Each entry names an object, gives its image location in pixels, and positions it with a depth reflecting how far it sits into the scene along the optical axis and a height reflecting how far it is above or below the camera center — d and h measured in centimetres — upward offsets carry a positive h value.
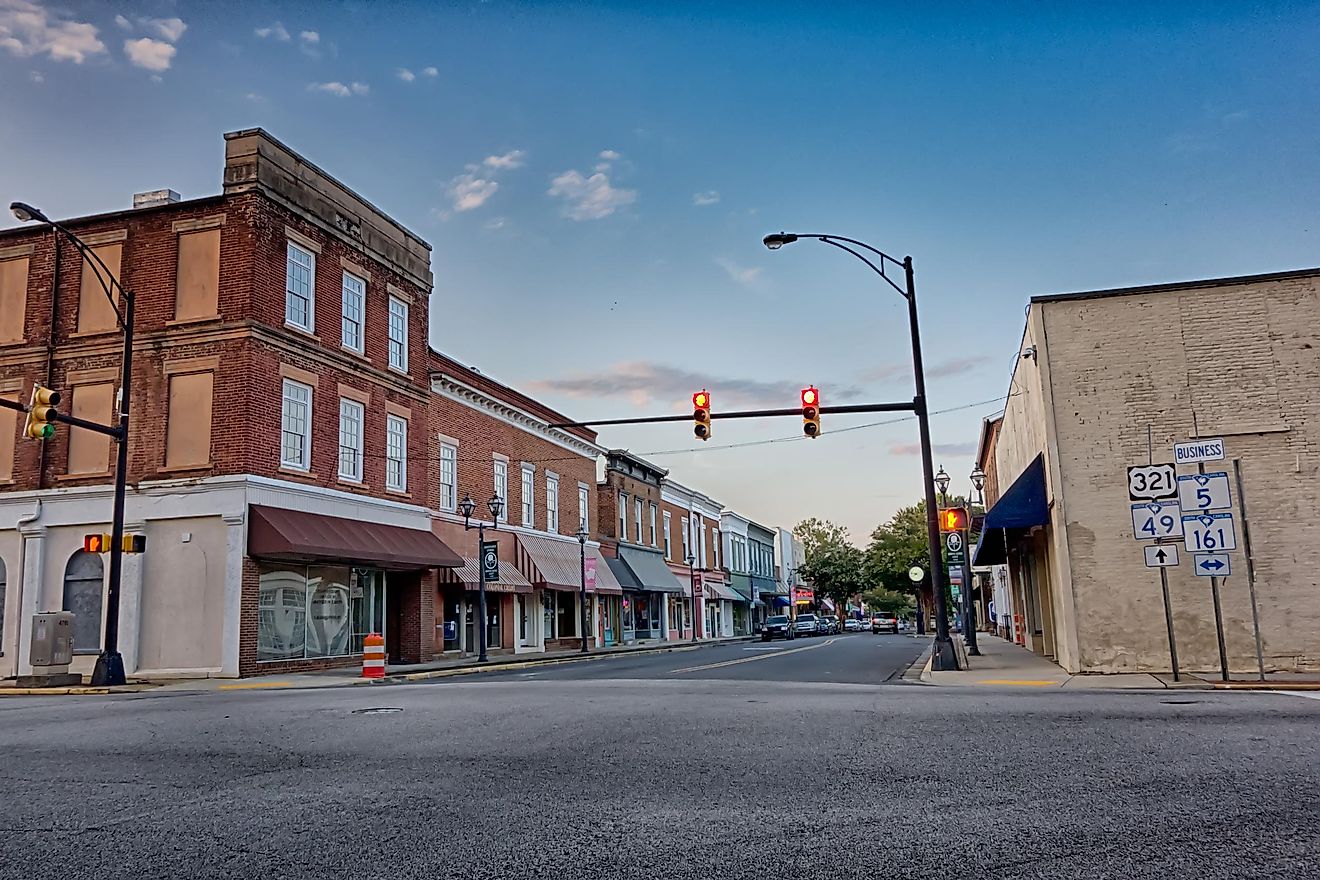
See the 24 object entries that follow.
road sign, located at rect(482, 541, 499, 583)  3216 +182
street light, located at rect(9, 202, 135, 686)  2125 +212
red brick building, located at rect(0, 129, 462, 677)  2431 +479
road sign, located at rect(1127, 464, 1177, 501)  1498 +163
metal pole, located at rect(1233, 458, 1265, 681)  1446 +39
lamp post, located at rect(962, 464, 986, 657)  2978 -62
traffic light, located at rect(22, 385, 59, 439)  1952 +413
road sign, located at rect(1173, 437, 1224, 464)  1438 +198
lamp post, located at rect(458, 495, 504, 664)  3086 +304
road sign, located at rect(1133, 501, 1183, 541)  1481 +109
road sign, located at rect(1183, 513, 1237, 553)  1419 +86
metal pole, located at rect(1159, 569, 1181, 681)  1518 -22
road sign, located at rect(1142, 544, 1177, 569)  1502 +61
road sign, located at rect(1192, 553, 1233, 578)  1423 +43
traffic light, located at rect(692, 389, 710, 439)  2208 +414
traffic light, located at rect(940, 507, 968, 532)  2492 +204
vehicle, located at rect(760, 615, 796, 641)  5597 -81
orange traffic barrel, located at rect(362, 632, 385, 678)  2228 -63
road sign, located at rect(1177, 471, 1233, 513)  1438 +142
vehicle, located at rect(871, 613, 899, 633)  7056 -93
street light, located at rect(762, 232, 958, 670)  2027 +313
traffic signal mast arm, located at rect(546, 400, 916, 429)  2127 +409
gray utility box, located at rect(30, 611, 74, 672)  2136 -1
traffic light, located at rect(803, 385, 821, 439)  2147 +399
